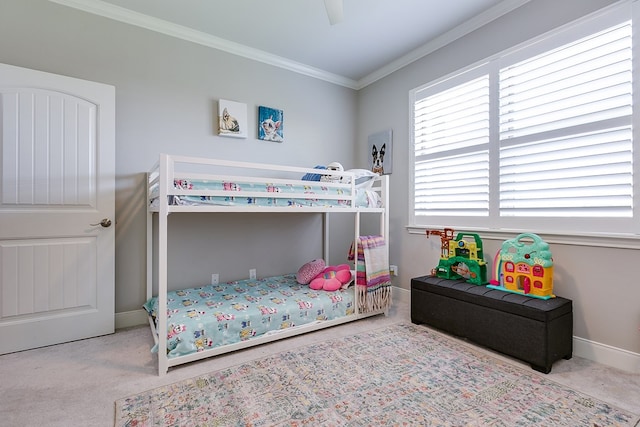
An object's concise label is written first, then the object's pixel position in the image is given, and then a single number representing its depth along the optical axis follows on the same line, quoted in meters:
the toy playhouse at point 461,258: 2.47
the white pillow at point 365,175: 2.96
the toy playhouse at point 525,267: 2.06
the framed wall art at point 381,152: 3.54
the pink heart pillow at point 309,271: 2.99
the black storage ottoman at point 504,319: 1.87
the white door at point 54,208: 2.09
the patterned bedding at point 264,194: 2.03
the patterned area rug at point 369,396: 1.44
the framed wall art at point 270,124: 3.25
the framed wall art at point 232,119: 3.02
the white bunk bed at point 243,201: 1.86
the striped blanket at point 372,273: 2.72
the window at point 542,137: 1.95
